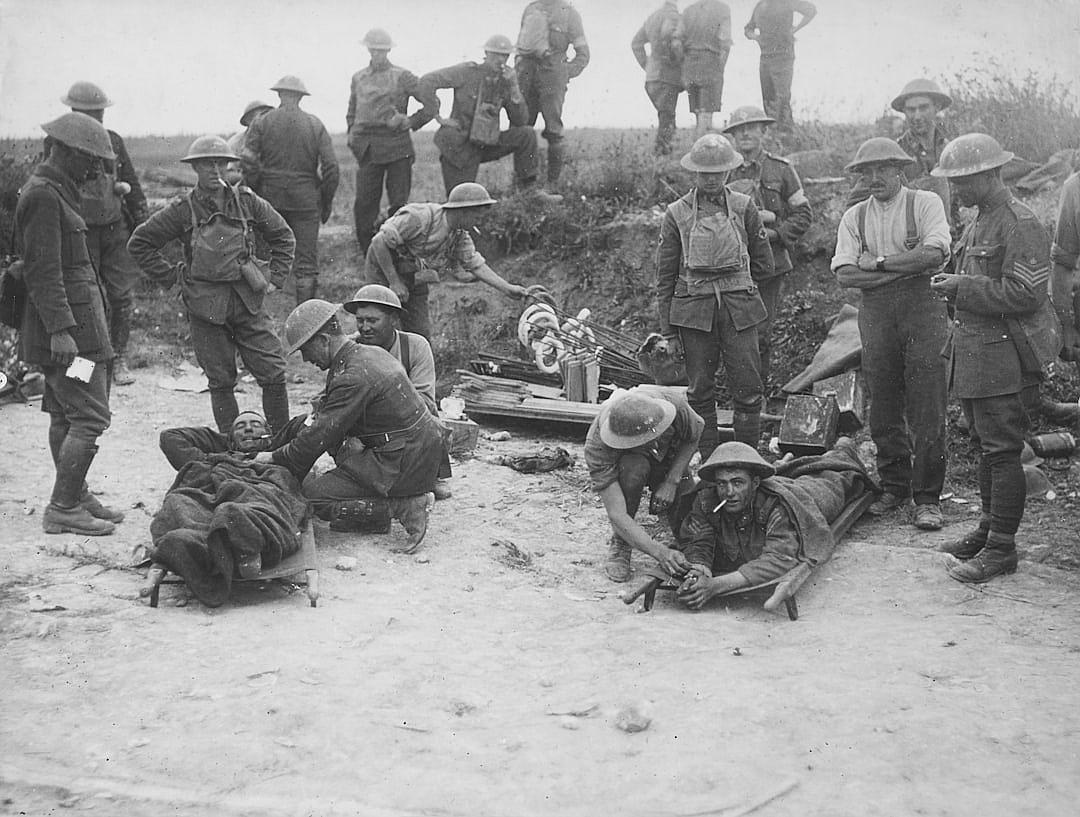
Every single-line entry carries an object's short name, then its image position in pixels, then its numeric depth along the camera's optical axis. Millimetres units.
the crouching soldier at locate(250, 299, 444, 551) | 5930
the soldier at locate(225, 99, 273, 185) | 10633
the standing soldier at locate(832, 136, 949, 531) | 6105
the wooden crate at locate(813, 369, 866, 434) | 7938
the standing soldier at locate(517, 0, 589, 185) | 11453
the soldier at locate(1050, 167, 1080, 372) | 5309
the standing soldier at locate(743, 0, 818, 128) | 10750
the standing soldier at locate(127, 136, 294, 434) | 7059
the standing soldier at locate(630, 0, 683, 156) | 11211
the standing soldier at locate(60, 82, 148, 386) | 8602
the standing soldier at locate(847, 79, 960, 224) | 7816
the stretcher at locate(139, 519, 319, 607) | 5134
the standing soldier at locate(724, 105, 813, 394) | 8039
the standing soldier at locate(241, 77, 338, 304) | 10406
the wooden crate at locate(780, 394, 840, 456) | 7297
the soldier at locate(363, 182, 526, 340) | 8133
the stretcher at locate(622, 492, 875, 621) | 5094
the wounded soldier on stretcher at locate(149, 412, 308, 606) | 5055
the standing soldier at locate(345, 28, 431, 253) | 10836
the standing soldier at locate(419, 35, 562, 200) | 11070
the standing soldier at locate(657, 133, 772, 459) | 6836
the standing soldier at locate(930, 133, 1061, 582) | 5203
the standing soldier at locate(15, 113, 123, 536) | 5730
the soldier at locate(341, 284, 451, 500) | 6785
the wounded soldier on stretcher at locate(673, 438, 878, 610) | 5227
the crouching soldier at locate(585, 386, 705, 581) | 5516
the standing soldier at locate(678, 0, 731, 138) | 11031
